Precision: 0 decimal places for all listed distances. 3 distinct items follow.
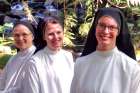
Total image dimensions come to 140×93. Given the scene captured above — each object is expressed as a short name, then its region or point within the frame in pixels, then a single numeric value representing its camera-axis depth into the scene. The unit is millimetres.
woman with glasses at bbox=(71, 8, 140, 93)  1828
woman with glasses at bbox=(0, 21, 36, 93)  2692
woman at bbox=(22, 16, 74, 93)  2295
